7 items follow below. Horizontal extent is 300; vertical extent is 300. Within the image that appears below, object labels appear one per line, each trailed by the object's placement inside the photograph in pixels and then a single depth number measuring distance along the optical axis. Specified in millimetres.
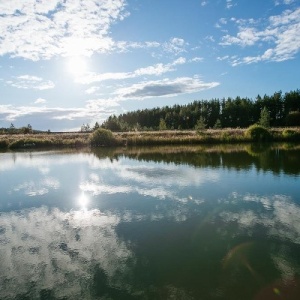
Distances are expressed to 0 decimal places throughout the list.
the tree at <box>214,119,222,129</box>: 83500
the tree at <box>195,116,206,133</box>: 68094
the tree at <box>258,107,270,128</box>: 69875
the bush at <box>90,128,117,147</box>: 51656
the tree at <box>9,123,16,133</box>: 105506
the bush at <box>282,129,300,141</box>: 49000
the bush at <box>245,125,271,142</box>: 49125
